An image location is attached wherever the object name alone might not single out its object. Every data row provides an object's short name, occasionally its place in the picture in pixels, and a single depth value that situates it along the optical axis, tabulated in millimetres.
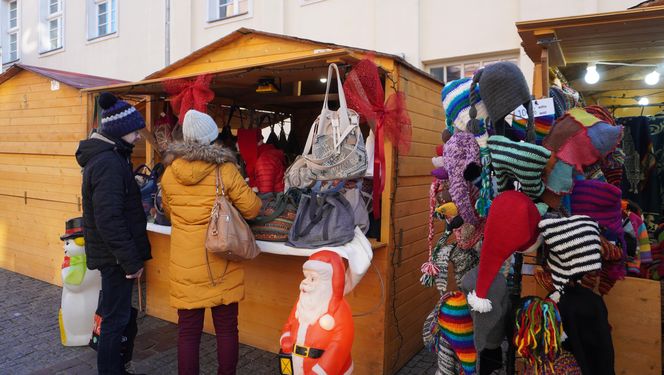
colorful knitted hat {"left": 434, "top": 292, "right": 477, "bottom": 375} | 2307
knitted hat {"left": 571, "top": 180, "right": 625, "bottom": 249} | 2291
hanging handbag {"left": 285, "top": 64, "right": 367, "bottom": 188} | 2973
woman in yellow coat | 2945
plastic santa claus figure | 2348
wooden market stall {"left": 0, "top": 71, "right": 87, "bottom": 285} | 5609
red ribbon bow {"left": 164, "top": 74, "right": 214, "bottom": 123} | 3766
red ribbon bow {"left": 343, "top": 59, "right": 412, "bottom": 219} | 3171
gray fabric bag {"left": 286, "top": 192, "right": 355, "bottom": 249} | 2926
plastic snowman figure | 4176
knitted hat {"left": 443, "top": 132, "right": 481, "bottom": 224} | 2281
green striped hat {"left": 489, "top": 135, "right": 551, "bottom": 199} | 1974
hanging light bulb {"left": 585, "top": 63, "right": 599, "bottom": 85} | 4131
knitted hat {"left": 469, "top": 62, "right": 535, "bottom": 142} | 2098
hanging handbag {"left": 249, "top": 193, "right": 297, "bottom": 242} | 3250
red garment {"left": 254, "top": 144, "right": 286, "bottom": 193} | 4629
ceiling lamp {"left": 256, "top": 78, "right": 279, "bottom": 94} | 4141
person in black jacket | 3021
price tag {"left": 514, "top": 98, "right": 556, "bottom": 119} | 2498
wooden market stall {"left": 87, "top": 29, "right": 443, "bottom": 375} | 3396
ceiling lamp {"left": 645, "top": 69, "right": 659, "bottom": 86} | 4507
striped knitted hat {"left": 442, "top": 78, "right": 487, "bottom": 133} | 2441
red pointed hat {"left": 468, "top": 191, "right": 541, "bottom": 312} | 1966
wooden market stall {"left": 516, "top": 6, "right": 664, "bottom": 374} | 2600
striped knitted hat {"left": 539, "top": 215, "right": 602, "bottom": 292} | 1970
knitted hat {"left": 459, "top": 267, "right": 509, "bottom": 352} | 2125
